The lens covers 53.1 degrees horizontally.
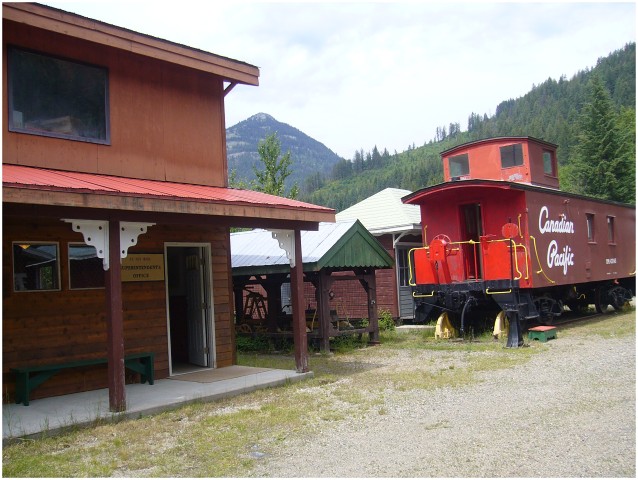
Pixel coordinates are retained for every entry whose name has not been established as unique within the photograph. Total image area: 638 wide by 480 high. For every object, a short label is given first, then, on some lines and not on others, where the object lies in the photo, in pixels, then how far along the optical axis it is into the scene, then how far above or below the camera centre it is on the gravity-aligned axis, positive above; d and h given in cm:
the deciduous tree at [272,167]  2856 +551
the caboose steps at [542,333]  1228 -115
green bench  756 -84
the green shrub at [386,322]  1650 -100
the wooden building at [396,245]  1716 +104
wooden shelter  1218 +35
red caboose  1285 +77
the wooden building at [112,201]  708 +107
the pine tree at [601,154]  4112 +766
